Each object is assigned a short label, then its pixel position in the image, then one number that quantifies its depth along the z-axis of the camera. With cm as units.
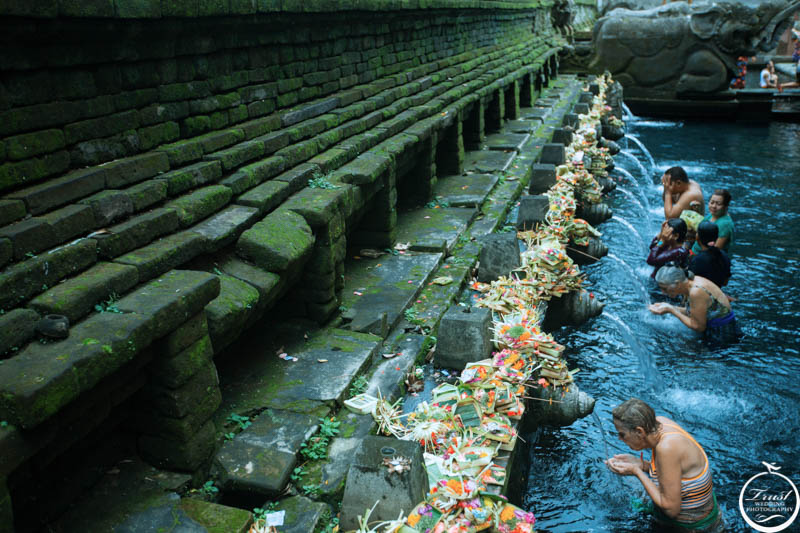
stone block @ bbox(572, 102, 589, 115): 1516
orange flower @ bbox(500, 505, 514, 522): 347
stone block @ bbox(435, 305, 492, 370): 495
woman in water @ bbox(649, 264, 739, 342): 697
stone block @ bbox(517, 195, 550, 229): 770
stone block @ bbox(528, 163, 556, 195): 888
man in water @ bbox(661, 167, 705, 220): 923
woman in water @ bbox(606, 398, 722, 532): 425
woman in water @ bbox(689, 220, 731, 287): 748
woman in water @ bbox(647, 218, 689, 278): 792
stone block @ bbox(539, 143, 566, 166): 1004
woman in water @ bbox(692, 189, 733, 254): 798
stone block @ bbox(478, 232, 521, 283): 643
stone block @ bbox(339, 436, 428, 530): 337
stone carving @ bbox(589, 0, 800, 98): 2078
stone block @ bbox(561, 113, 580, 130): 1327
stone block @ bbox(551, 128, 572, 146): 1141
